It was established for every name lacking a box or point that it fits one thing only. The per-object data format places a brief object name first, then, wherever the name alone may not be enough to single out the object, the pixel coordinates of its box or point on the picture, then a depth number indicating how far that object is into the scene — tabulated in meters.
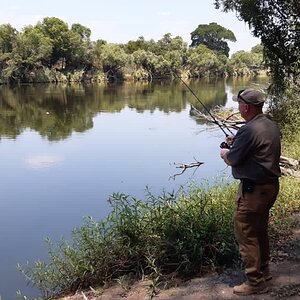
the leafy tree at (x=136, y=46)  69.88
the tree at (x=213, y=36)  106.81
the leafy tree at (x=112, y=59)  57.66
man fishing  3.26
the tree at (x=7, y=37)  50.09
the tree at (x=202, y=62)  69.88
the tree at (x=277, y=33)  14.61
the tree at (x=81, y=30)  66.25
